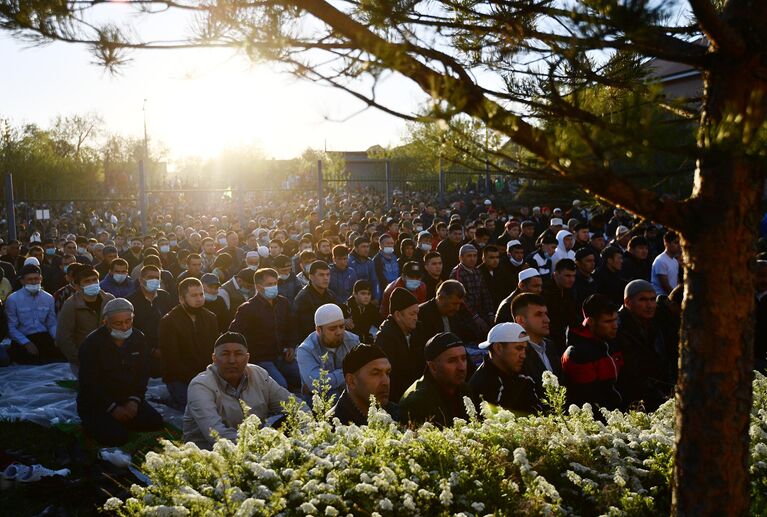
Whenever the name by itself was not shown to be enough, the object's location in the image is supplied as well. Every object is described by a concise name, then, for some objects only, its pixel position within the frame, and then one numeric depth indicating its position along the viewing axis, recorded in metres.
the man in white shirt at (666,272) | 10.51
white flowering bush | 3.49
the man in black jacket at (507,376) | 5.83
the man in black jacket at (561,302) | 9.32
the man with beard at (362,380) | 5.38
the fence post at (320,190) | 18.34
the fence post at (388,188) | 20.38
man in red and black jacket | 6.24
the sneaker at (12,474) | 6.07
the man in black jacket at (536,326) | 6.65
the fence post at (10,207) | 14.23
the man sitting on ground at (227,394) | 5.88
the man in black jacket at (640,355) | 6.79
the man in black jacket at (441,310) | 8.19
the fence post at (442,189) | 21.84
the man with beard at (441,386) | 5.48
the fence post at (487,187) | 26.65
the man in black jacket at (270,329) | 9.02
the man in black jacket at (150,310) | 9.59
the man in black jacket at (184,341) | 8.47
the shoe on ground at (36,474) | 6.04
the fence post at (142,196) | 16.27
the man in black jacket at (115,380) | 7.18
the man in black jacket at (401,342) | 7.48
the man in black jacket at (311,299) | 9.47
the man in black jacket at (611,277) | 10.48
